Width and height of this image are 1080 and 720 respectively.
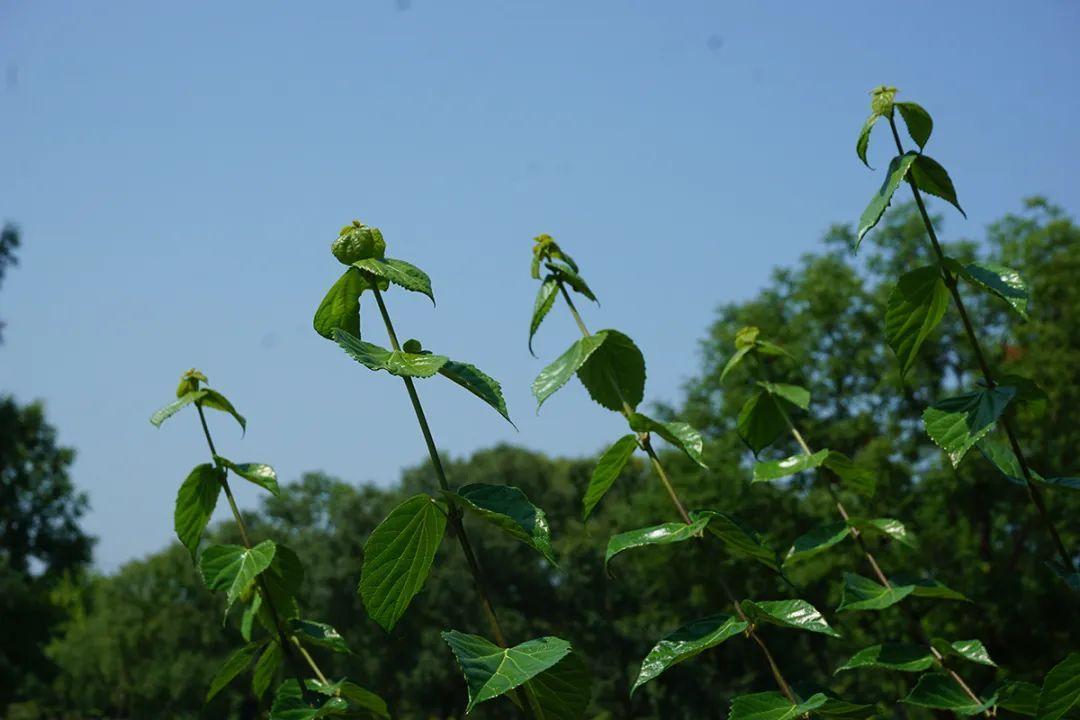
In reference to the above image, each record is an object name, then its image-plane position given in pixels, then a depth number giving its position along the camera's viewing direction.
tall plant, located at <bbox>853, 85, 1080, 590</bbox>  1.88
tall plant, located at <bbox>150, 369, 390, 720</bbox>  2.11
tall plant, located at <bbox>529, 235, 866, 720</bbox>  1.77
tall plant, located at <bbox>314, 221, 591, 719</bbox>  1.47
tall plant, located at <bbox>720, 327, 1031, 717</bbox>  2.04
